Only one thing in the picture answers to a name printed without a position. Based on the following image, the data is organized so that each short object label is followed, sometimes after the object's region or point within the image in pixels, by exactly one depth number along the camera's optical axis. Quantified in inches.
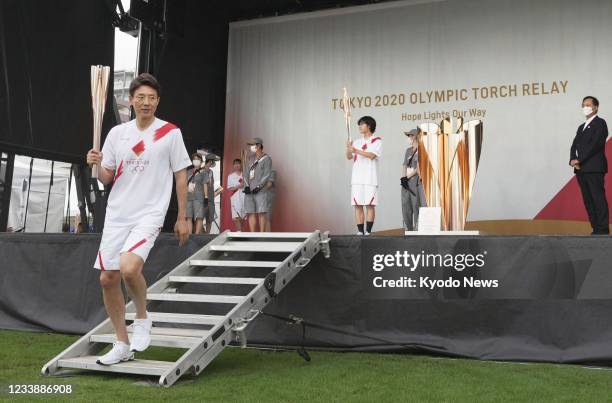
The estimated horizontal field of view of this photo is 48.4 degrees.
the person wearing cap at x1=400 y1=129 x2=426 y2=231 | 347.3
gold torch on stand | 229.9
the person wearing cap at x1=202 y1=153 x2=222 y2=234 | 406.0
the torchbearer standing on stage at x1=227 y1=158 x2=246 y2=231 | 460.8
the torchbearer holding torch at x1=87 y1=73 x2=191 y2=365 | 141.9
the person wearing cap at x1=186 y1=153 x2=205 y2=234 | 395.5
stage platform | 168.1
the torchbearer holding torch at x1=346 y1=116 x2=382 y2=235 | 295.0
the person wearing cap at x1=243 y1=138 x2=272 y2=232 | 373.4
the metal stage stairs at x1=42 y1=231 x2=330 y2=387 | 145.0
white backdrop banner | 424.5
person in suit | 271.7
